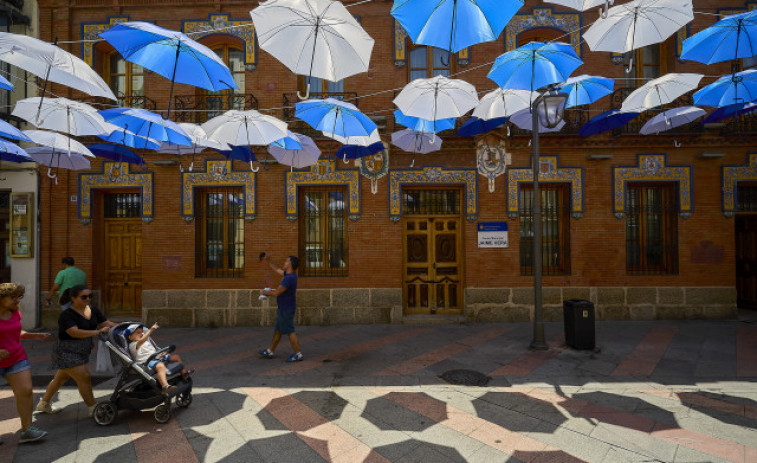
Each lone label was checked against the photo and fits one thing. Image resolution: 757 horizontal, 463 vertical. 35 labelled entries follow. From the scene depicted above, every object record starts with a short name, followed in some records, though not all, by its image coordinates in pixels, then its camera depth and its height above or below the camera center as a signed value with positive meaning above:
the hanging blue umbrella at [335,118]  6.31 +2.19
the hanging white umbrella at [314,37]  4.44 +2.62
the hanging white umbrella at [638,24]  5.02 +3.10
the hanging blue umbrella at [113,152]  7.33 +1.85
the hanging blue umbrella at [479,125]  7.59 +2.40
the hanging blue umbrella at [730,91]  5.83 +2.42
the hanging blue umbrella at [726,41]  5.18 +2.93
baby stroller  4.25 -1.86
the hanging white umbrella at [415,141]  8.00 +2.20
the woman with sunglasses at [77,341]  4.20 -1.24
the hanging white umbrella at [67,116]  5.80 +2.07
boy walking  6.30 -1.23
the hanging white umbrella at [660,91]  6.20 +2.56
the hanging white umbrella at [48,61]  4.40 +2.32
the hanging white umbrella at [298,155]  7.61 +1.83
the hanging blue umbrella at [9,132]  5.43 +1.71
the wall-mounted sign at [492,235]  9.28 +0.00
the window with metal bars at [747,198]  9.48 +0.92
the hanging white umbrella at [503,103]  6.70 +2.51
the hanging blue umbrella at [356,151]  8.05 +1.98
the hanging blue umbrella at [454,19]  4.08 +2.57
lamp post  6.96 -0.41
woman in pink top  3.72 -1.27
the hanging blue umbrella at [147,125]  5.53 +1.91
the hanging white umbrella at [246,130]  6.18 +1.91
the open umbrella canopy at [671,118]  7.18 +2.42
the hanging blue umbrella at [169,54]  4.33 +2.39
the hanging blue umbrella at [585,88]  6.52 +2.74
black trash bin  6.84 -1.77
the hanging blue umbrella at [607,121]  7.40 +2.45
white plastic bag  4.29 -1.48
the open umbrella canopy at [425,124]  7.27 +2.34
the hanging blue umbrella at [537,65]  5.68 +2.79
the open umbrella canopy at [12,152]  5.92 +1.57
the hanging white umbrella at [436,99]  6.28 +2.47
